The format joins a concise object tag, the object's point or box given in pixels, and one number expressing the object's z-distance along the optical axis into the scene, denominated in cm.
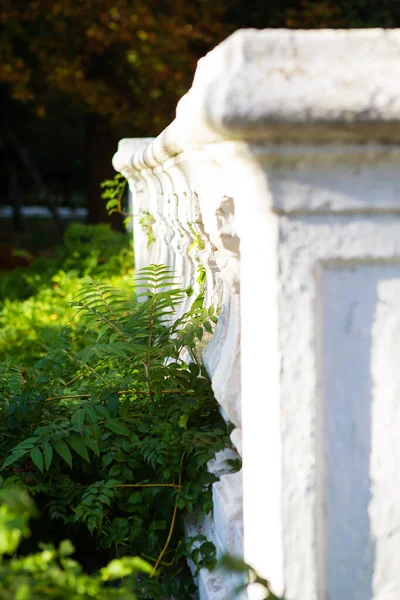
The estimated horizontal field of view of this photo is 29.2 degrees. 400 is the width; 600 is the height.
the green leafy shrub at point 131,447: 211
